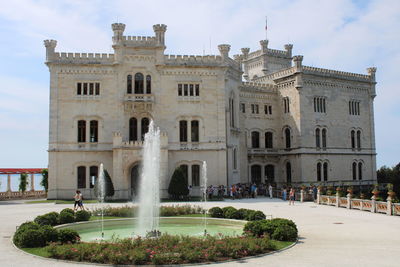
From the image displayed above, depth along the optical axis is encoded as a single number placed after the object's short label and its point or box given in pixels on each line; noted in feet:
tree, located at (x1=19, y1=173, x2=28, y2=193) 162.30
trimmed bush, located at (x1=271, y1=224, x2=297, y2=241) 55.83
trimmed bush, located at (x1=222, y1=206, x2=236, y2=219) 76.54
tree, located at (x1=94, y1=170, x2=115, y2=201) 128.77
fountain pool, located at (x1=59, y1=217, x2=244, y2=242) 65.25
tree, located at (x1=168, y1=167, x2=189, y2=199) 129.59
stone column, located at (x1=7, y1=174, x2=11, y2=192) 155.75
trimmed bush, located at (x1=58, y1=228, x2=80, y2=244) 53.16
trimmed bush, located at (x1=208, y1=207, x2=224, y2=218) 79.41
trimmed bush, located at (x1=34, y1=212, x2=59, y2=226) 67.82
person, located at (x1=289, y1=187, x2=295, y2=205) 117.61
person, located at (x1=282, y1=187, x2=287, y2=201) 131.78
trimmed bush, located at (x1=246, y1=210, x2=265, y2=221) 70.69
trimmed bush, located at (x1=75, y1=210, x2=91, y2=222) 74.90
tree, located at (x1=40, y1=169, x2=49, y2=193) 163.94
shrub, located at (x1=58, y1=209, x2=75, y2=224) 71.20
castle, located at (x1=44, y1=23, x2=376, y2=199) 135.95
